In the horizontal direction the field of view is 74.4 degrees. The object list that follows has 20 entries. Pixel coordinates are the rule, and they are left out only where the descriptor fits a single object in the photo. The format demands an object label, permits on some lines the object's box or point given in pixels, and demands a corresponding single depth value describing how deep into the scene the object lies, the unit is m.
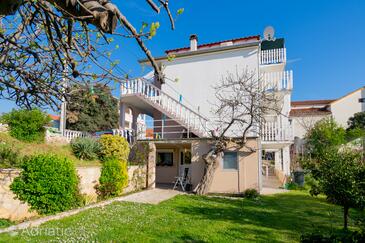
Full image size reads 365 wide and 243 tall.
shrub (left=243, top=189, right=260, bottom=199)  11.33
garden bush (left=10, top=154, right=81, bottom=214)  6.78
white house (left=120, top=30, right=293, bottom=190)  13.68
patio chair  12.92
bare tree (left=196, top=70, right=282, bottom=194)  11.68
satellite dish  17.86
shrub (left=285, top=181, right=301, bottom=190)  14.72
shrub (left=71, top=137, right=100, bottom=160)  11.52
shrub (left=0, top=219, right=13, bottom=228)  6.01
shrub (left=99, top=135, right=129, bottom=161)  11.57
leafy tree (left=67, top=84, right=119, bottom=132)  27.89
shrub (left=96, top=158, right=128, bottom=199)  9.78
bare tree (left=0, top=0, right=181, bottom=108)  3.12
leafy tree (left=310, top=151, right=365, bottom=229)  5.77
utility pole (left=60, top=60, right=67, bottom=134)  3.90
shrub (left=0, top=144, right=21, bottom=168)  7.70
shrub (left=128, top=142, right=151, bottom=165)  12.91
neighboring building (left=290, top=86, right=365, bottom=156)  32.28
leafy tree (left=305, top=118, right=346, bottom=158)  21.91
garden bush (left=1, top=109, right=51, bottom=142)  11.50
